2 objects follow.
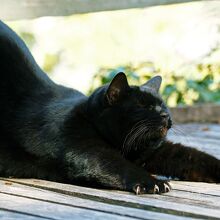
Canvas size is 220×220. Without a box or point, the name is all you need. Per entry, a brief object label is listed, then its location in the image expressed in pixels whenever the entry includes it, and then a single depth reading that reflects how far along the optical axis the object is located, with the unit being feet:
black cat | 12.10
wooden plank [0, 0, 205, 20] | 18.10
